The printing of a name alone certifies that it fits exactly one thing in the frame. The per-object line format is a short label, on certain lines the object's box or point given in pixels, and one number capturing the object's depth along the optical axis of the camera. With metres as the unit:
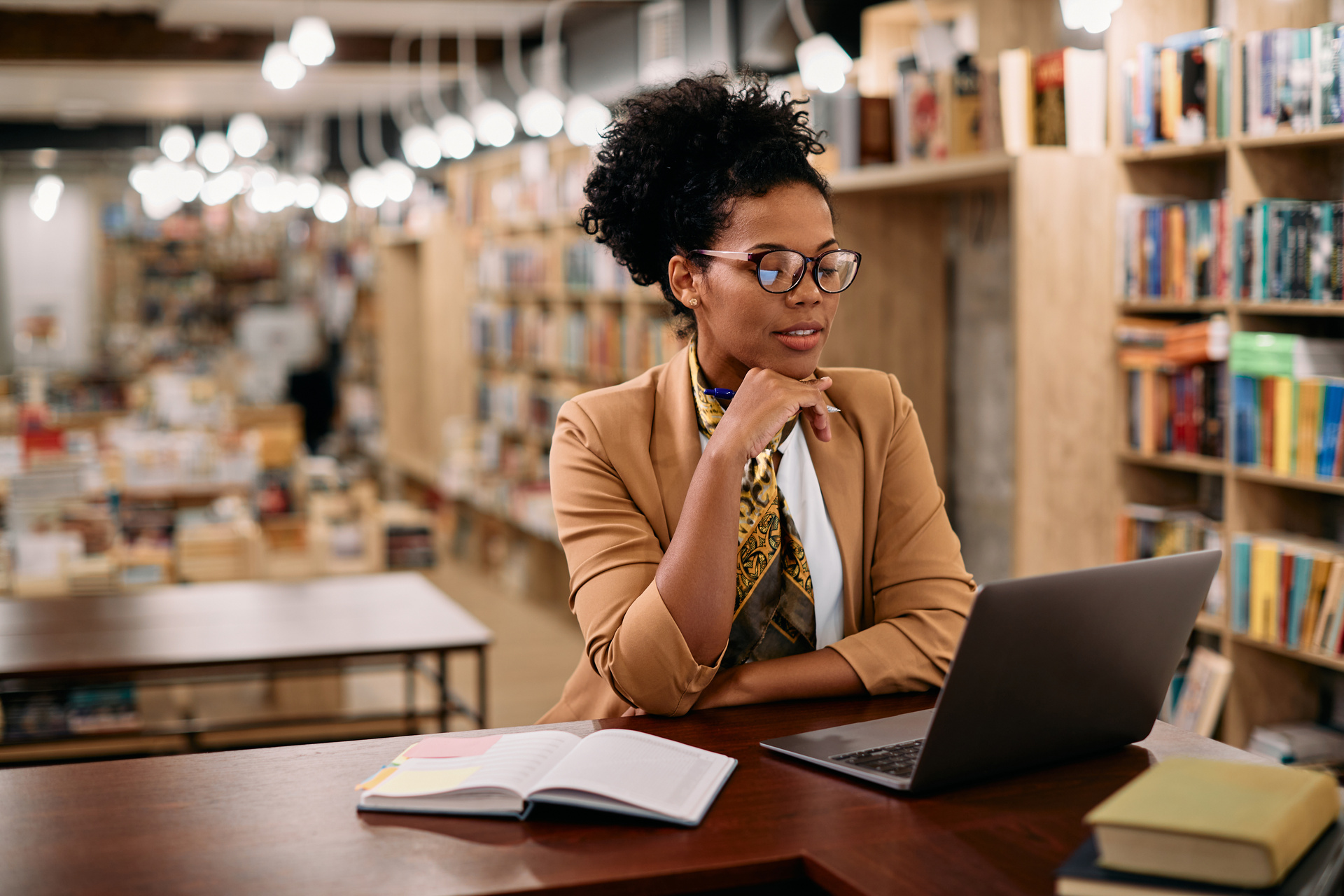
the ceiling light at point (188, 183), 8.72
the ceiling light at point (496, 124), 5.80
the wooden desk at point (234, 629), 3.12
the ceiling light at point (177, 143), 8.77
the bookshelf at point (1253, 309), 3.19
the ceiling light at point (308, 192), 9.49
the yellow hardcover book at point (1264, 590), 3.24
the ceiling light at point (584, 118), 5.05
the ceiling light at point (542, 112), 5.34
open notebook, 1.25
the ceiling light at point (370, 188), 8.13
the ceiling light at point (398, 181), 7.89
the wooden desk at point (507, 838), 1.11
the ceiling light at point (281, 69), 5.20
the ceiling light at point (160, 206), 9.29
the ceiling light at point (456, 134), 6.30
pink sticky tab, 1.39
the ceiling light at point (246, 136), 7.47
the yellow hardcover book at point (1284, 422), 3.16
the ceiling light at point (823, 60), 3.98
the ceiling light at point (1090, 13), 3.20
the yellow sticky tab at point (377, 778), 1.32
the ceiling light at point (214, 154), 8.44
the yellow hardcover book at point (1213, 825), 0.95
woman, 1.63
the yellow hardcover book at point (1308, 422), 3.11
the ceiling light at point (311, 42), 4.72
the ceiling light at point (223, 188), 10.03
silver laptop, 1.22
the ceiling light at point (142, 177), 8.91
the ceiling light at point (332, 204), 9.64
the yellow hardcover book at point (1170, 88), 3.33
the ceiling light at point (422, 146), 6.85
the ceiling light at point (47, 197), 13.40
